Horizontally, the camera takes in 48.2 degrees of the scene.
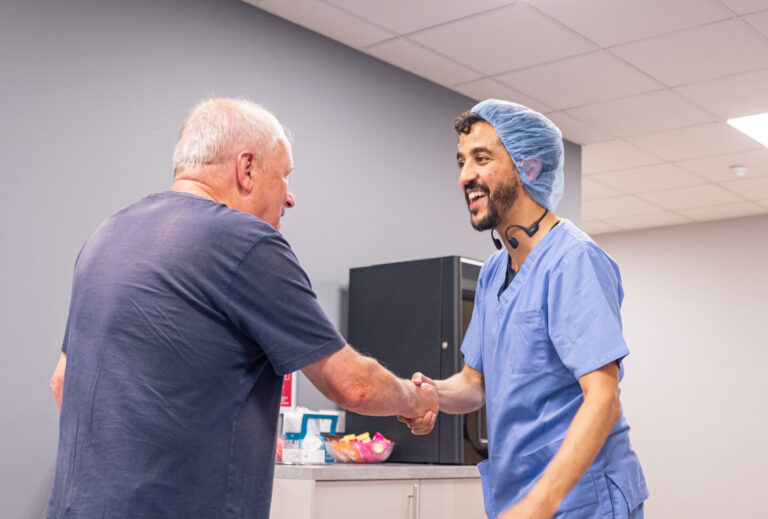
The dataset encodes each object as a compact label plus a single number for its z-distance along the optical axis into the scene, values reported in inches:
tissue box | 118.5
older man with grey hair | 49.9
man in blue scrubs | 58.9
